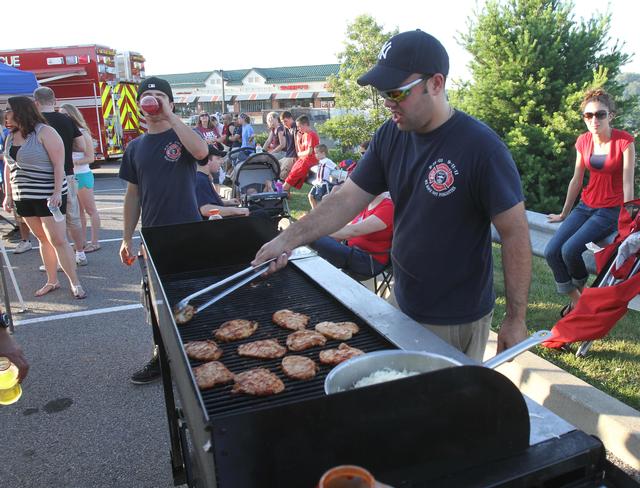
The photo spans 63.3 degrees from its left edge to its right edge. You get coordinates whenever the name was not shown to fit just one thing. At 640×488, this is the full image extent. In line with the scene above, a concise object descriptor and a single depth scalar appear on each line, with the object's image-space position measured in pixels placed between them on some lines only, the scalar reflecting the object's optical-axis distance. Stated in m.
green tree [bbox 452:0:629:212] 8.36
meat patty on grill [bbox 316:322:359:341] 2.14
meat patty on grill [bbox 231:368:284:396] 1.78
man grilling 2.11
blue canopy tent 9.39
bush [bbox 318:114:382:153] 17.83
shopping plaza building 56.84
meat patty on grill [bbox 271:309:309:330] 2.29
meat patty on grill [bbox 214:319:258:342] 2.24
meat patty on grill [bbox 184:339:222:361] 2.07
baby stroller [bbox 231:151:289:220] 8.96
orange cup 1.11
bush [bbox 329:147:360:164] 15.95
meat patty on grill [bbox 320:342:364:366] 1.93
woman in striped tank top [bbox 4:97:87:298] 5.39
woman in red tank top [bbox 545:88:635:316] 4.25
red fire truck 14.84
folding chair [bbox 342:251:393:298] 4.66
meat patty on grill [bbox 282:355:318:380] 1.89
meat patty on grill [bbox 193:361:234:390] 1.85
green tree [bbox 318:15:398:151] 18.80
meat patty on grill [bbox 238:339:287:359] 2.07
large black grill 1.21
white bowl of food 1.57
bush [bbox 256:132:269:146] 22.64
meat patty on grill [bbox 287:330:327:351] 2.11
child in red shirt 10.98
